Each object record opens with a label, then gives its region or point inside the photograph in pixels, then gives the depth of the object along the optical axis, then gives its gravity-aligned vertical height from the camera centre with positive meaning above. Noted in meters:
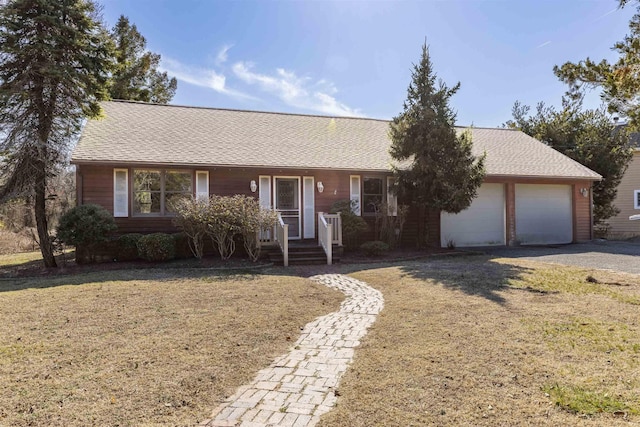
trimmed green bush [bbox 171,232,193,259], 11.20 -0.81
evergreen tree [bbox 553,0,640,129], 6.82 +2.58
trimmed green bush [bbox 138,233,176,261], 10.53 -0.77
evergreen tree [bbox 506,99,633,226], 18.97 +3.39
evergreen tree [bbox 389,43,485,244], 12.15 +2.17
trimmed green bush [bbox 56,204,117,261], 10.07 -0.16
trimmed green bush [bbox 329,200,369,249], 12.34 -0.16
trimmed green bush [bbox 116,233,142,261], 10.71 -0.78
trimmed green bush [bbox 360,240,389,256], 12.23 -1.05
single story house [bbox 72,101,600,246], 11.73 +1.51
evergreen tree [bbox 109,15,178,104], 24.03 +9.76
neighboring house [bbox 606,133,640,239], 21.47 +0.47
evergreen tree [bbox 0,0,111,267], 9.84 +3.72
